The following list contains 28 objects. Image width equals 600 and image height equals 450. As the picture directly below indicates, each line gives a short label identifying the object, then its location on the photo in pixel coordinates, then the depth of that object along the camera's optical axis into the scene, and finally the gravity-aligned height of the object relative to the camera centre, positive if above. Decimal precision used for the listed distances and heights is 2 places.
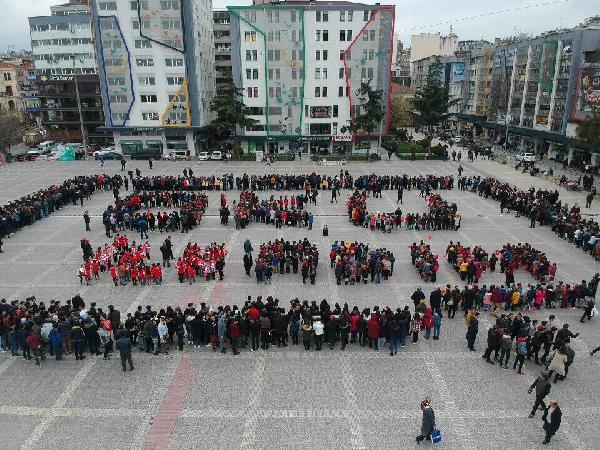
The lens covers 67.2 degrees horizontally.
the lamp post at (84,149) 57.79 -4.89
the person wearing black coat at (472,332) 14.88 -7.28
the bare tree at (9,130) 59.25 -2.64
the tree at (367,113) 54.34 -0.60
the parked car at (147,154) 58.91 -5.66
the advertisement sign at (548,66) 55.16 +4.98
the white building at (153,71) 54.84 +4.65
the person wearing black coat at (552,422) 10.51 -7.29
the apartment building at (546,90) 49.50 +2.12
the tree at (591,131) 39.44 -2.10
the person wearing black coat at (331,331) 15.02 -7.27
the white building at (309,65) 55.75 +5.30
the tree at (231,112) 55.84 -0.37
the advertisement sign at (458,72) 88.62 +6.90
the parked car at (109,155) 57.28 -5.58
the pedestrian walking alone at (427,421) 10.51 -7.21
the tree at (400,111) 84.88 -0.61
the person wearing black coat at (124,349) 13.73 -7.14
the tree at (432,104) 62.09 +0.46
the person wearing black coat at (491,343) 14.20 -7.24
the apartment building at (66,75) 67.88 +5.13
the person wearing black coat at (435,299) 16.78 -6.91
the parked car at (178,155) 57.72 -5.73
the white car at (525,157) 55.63 -6.08
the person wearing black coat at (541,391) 11.43 -7.04
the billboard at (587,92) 47.91 +1.48
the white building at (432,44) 130.38 +17.87
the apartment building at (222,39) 77.00 +11.60
